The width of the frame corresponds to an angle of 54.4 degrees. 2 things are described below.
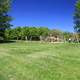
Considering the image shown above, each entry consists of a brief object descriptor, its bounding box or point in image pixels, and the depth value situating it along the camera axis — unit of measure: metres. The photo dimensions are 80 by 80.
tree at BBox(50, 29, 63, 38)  33.83
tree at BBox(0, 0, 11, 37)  14.57
